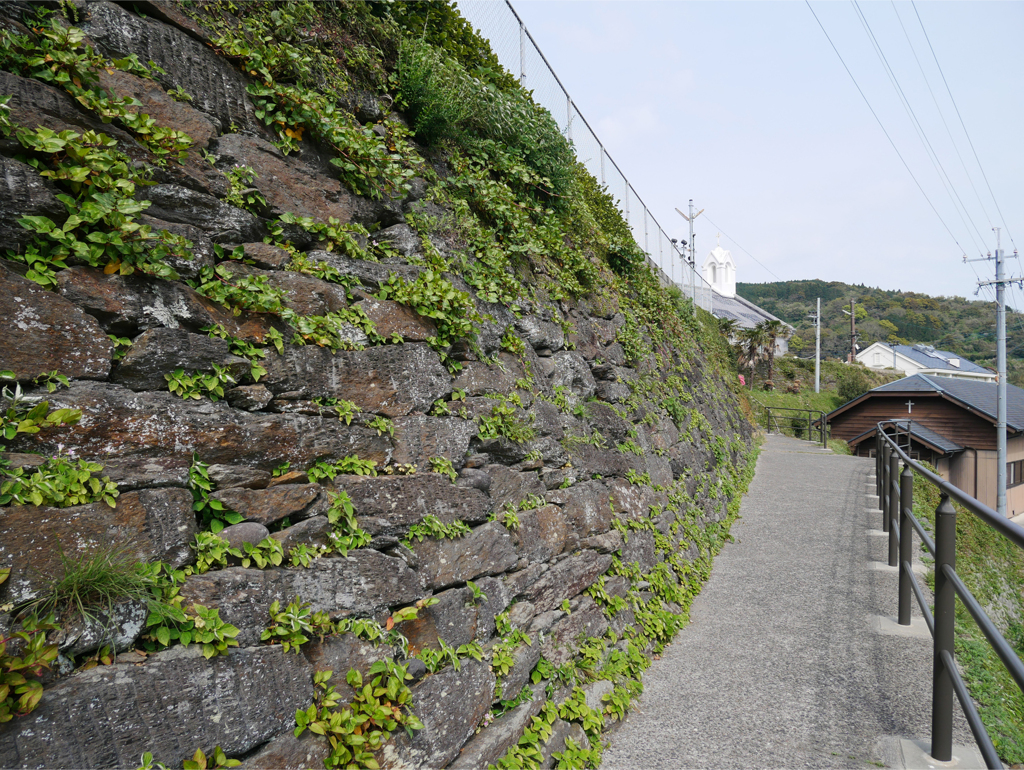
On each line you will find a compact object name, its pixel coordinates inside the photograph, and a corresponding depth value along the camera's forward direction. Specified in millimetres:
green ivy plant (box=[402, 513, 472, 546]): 3039
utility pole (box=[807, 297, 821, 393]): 37250
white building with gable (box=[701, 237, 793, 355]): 39469
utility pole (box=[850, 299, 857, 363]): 52269
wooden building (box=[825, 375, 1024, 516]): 22609
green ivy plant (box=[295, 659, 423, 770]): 2238
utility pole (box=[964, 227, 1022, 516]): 19719
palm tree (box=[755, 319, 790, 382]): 32062
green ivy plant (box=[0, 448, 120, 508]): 1842
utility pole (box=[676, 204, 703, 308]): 18741
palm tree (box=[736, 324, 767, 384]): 31906
